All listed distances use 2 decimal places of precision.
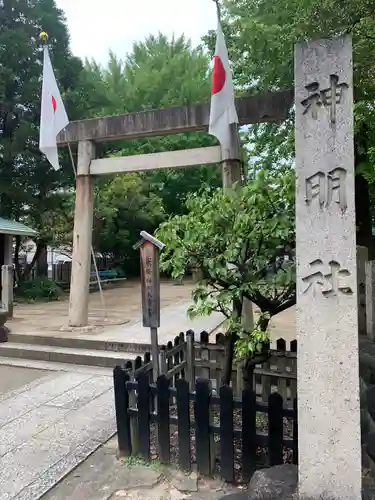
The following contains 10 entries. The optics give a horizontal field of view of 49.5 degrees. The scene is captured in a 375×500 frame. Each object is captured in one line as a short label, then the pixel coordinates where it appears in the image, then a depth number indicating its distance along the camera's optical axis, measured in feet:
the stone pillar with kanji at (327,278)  7.11
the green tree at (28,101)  44.96
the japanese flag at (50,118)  24.12
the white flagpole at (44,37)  24.59
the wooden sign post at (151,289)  12.18
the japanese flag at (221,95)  19.99
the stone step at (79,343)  21.58
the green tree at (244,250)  10.28
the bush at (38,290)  45.53
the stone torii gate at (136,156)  22.21
